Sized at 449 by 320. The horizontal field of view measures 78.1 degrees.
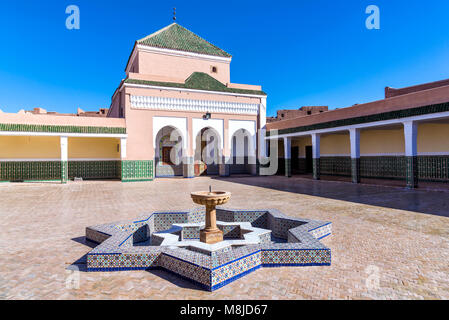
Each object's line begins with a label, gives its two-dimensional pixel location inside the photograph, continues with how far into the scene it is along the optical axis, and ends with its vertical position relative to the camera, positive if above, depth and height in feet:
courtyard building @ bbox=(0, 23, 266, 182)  51.96 +7.51
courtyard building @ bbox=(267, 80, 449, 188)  36.52 +4.64
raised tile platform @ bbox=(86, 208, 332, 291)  10.85 -4.03
